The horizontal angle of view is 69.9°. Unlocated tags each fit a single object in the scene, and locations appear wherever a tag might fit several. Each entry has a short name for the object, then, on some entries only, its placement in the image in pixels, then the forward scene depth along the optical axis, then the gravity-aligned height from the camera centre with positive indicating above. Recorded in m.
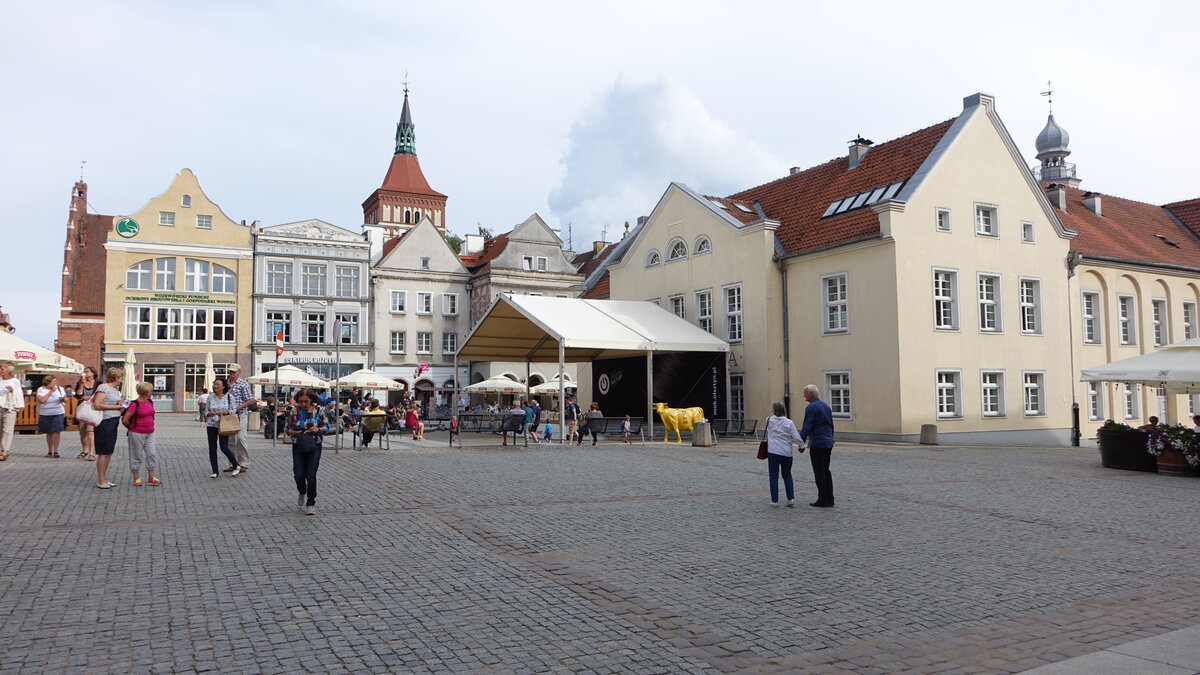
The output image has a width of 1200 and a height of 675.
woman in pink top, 12.16 -0.51
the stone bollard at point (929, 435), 25.06 -1.43
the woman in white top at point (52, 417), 17.14 -0.39
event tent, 24.98 +1.88
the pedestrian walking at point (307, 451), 10.21 -0.68
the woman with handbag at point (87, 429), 16.83 -0.64
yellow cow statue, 25.48 -0.84
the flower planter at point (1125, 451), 17.52 -1.39
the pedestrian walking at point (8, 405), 15.73 -0.13
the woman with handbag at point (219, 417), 13.68 -0.35
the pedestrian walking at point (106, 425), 12.02 -0.40
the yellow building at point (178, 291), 49.56 +6.20
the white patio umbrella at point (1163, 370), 17.20 +0.28
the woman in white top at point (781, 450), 11.33 -0.82
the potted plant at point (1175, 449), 16.66 -1.30
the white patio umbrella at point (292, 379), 29.55 +0.56
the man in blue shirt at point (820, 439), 11.30 -0.68
